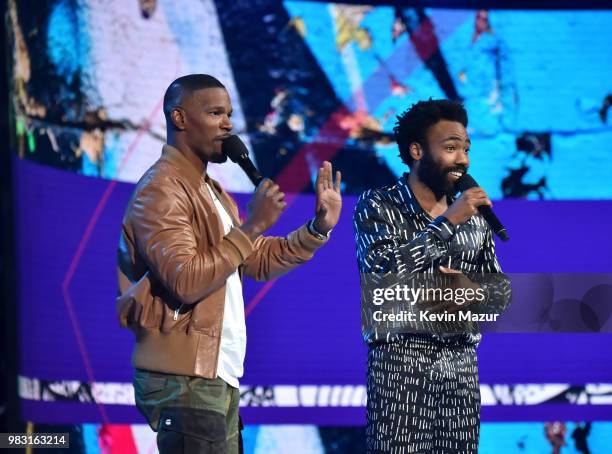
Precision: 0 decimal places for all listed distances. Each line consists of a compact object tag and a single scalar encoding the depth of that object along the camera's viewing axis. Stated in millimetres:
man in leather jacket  8461
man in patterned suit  8936
